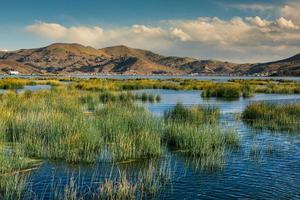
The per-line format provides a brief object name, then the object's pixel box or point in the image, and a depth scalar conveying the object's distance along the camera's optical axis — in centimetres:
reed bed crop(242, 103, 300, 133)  2322
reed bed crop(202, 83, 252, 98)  4841
